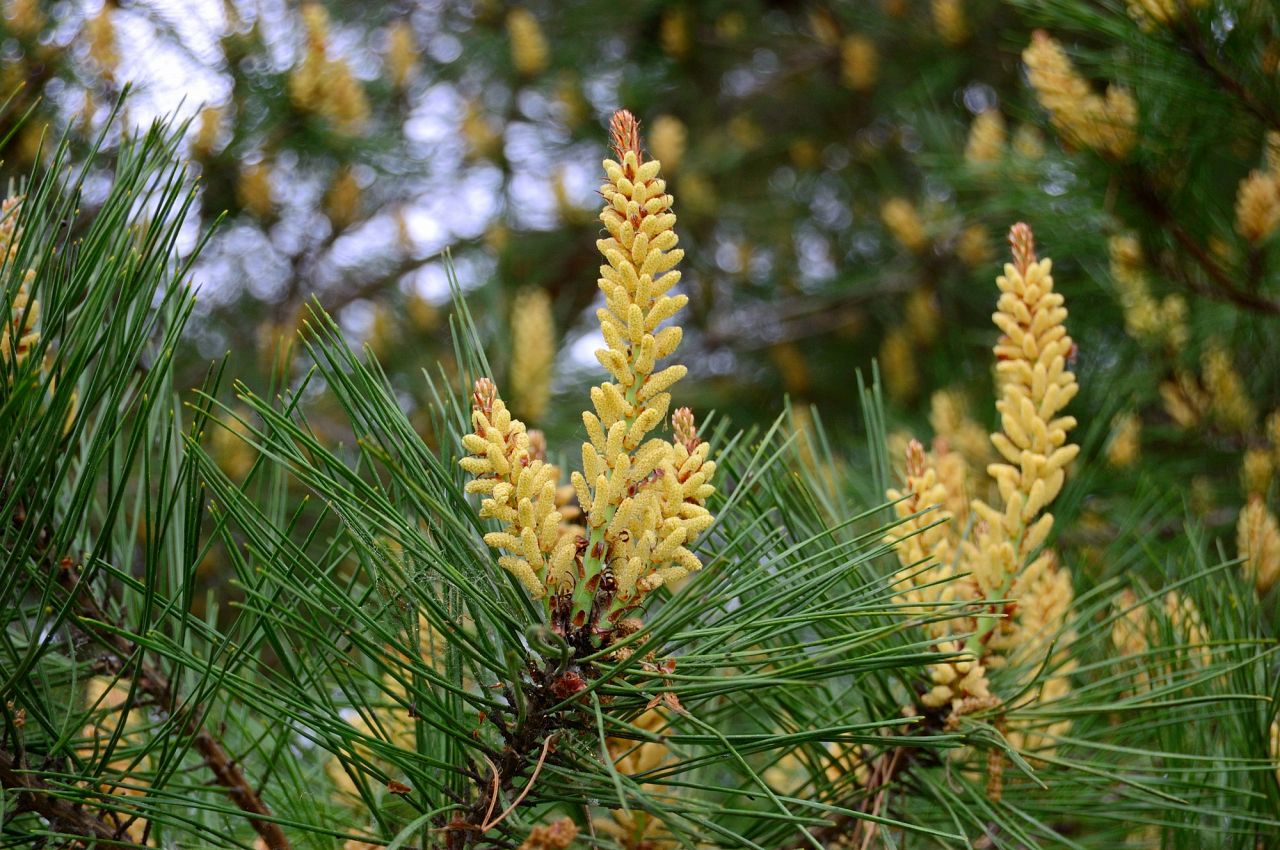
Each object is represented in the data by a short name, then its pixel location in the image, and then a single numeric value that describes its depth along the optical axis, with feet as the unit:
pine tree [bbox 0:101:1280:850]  2.15
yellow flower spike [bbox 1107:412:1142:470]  6.68
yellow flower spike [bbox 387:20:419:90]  10.29
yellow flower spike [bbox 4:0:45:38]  7.23
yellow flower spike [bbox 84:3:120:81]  7.16
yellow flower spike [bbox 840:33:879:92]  11.18
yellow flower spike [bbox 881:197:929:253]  9.61
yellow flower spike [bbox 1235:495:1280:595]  4.27
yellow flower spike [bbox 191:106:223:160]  7.80
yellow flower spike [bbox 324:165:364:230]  10.44
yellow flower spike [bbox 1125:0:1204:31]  5.20
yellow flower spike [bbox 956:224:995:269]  9.37
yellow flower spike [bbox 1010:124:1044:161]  6.93
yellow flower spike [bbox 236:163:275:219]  8.76
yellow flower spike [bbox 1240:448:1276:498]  6.15
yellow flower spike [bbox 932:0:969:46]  10.03
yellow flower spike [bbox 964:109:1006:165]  7.60
